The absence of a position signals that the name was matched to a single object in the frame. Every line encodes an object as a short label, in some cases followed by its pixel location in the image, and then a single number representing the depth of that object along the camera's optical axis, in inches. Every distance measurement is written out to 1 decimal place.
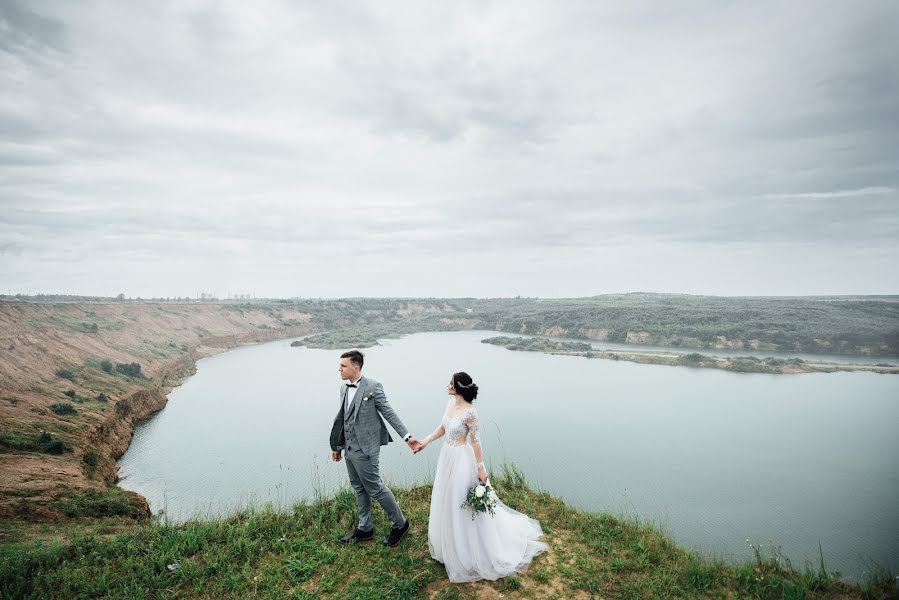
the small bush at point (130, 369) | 989.7
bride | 175.2
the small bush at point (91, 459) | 507.5
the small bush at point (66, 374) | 773.0
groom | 183.8
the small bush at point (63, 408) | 597.6
